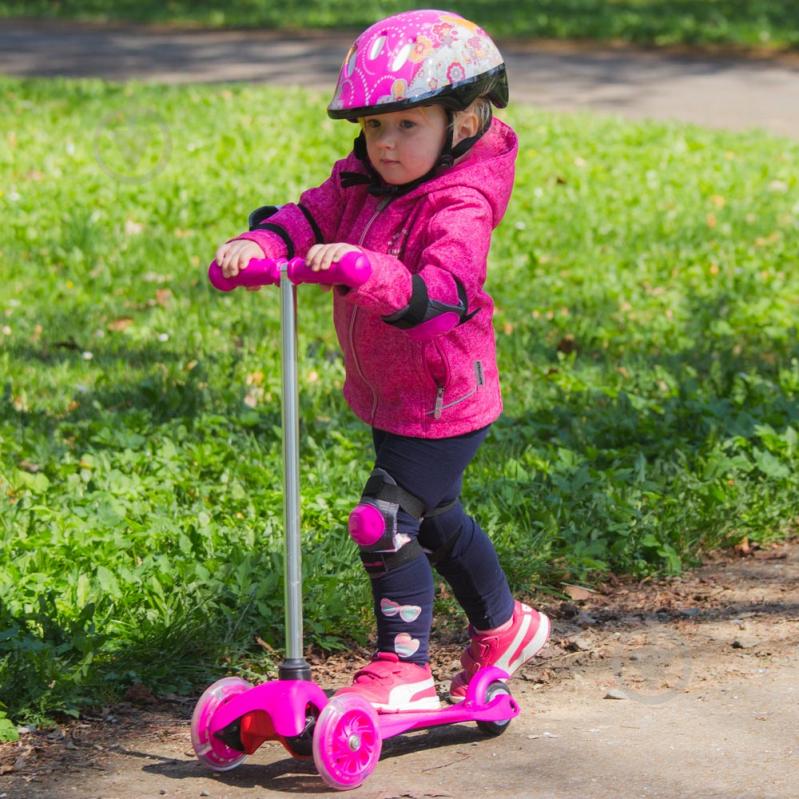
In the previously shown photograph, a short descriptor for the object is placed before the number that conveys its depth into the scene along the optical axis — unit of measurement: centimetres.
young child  611
